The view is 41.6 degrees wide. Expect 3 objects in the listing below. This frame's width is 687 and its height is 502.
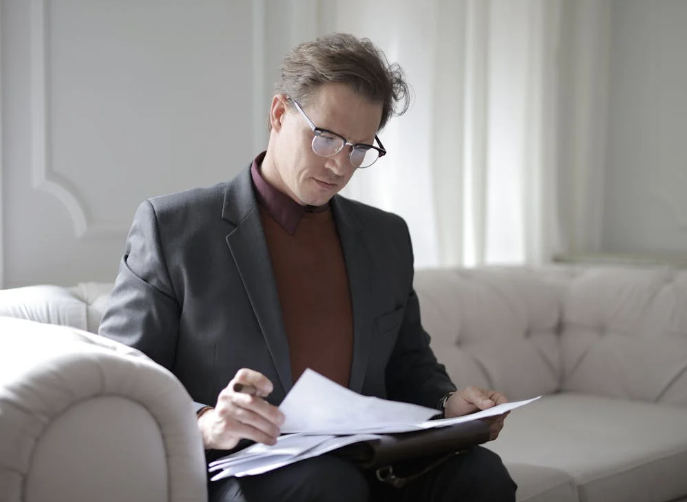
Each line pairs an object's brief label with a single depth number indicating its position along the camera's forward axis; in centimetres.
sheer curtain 284
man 142
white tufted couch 112
